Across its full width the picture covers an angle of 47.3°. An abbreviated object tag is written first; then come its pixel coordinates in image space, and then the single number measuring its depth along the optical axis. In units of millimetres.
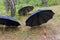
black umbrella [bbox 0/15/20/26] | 2261
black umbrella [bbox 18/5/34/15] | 3332
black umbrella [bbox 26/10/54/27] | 2323
